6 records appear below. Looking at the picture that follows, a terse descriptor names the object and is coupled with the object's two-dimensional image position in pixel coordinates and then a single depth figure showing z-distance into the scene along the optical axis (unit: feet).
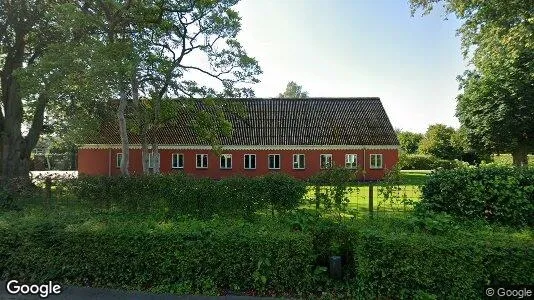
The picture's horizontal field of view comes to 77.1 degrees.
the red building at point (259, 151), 97.76
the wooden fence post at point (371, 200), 25.84
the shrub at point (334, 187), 24.06
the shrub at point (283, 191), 27.16
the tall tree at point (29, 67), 43.04
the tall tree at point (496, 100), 58.75
